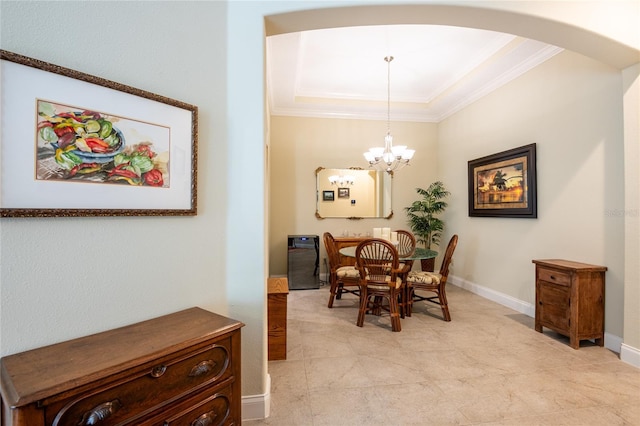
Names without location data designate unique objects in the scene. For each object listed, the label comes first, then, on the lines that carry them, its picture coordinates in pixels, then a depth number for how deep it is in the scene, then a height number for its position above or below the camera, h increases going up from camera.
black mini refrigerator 4.90 -0.87
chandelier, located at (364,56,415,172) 3.93 +0.83
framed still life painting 1.06 +0.28
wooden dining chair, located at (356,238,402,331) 3.11 -0.70
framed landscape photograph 3.52 +0.39
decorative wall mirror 5.45 +0.36
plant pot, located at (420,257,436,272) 5.03 -0.92
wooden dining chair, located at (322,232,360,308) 3.77 -0.81
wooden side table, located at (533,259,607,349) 2.65 -0.83
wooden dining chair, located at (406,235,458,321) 3.39 -0.83
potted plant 5.16 -0.09
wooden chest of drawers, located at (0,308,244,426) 0.88 -0.58
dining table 3.32 -0.52
